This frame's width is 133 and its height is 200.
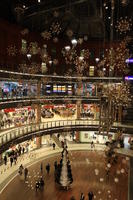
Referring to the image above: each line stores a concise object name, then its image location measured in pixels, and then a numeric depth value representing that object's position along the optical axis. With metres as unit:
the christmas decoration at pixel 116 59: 25.26
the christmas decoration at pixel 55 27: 23.46
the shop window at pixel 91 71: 26.85
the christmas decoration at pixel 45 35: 22.98
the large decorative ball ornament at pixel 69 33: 25.46
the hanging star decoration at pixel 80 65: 26.19
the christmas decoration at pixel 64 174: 14.73
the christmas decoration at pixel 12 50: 19.75
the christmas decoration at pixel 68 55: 25.86
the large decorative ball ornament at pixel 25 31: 20.95
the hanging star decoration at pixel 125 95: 23.58
